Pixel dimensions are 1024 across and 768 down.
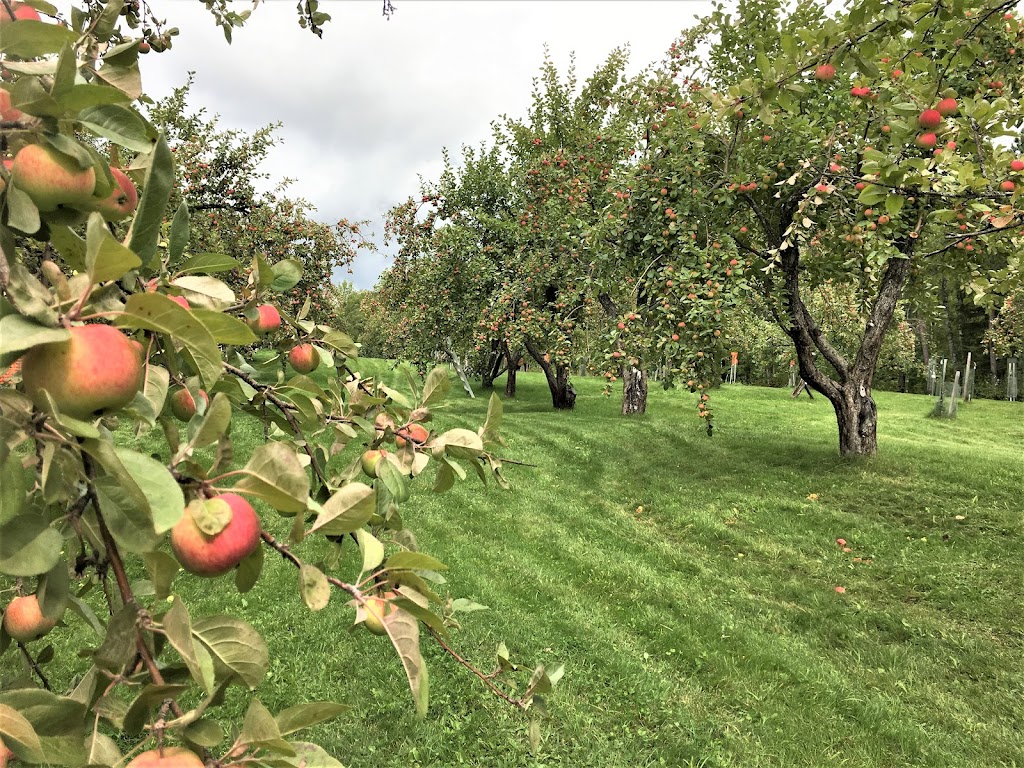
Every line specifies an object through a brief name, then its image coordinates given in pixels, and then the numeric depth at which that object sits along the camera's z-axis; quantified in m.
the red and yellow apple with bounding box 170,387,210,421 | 1.10
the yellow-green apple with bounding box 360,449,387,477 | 1.27
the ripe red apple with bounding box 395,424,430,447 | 1.39
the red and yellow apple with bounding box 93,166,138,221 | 0.86
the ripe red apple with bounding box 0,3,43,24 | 0.86
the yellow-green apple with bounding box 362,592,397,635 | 0.85
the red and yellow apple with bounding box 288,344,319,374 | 1.61
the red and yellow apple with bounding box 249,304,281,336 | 1.33
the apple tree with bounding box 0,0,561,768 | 0.61
